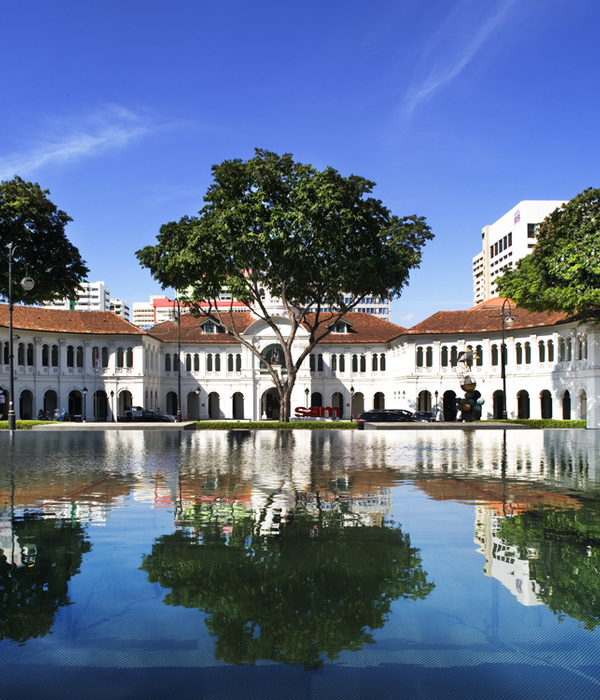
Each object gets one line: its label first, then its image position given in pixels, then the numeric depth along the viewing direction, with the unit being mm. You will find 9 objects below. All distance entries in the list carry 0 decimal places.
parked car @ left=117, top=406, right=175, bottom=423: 53125
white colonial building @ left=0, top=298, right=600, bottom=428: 55812
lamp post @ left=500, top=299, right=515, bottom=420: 41812
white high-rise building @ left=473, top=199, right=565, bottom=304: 105062
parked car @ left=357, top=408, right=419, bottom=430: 43812
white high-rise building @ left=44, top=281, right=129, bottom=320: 186000
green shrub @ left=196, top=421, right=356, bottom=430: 37528
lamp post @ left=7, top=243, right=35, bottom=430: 33125
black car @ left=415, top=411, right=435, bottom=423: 50531
